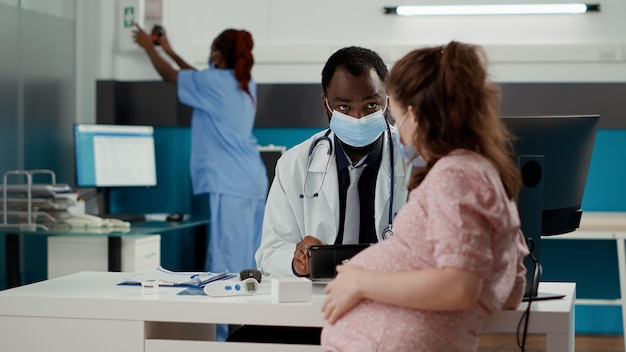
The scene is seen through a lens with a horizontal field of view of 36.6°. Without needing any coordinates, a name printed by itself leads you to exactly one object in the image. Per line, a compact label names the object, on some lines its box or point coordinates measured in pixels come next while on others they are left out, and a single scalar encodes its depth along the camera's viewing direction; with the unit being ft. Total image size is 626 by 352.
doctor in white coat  8.21
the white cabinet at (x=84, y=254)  13.23
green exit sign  16.93
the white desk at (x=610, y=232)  14.65
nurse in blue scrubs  15.79
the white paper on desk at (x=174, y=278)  7.43
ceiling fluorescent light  17.20
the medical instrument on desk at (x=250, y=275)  7.33
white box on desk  6.61
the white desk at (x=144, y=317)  6.33
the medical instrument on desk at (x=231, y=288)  6.86
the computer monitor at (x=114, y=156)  15.40
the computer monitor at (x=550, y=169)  6.88
